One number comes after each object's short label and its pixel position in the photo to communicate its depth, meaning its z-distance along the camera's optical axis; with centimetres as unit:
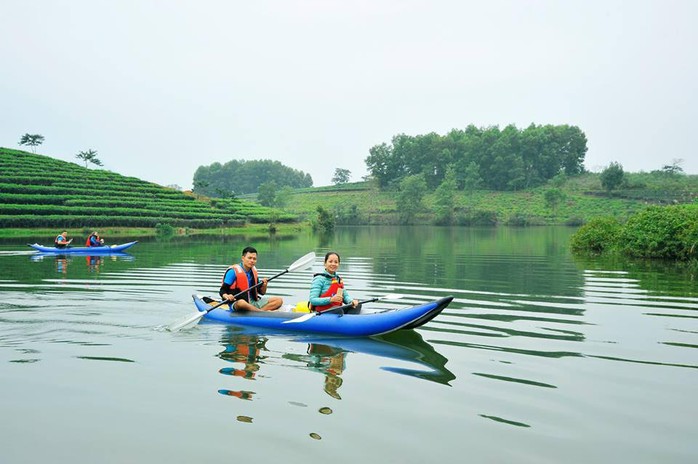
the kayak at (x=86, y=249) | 3069
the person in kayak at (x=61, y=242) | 3101
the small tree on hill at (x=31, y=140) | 9431
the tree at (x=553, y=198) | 9456
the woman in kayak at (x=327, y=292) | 1121
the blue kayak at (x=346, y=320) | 1032
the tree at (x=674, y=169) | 12285
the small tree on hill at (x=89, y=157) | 8938
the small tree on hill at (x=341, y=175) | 19125
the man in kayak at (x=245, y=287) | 1192
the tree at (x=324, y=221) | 6869
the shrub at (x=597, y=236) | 2986
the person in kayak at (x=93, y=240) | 3219
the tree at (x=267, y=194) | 12025
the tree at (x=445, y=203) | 9699
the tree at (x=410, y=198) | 10256
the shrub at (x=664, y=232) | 2383
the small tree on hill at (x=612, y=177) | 10362
